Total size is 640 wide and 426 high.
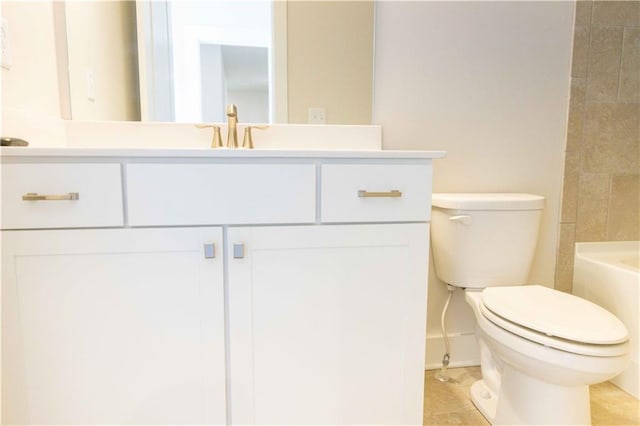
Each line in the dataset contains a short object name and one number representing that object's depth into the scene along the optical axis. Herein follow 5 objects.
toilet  0.92
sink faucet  1.18
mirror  1.26
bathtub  1.36
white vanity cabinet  0.82
